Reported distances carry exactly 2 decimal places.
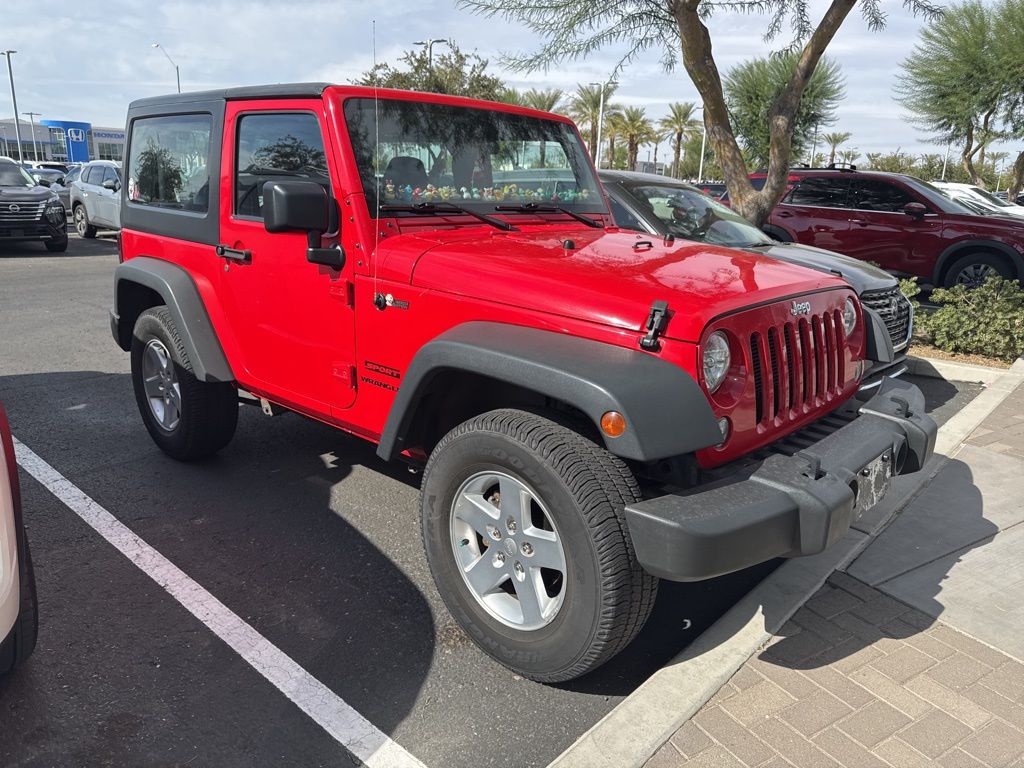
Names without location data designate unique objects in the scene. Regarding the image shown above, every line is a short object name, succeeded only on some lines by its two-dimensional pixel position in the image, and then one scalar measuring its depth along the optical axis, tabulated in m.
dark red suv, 9.62
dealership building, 63.44
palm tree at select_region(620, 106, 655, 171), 46.78
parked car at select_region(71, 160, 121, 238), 16.38
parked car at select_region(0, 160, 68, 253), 14.08
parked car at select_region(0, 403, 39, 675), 2.24
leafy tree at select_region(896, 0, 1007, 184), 18.72
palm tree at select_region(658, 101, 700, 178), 49.09
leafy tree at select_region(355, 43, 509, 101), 16.95
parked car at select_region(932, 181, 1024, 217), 11.18
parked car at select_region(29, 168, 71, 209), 18.13
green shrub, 7.47
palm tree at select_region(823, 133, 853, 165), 54.00
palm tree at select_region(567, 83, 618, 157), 39.28
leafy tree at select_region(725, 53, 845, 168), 26.25
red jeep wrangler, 2.45
